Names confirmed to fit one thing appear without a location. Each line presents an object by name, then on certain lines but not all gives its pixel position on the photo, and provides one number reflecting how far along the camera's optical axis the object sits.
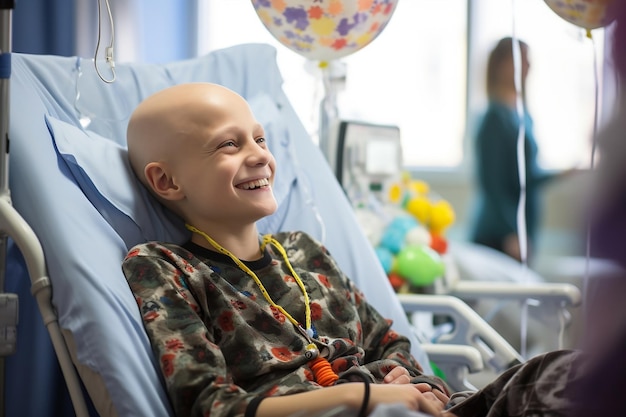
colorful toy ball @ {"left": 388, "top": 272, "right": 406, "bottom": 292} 2.31
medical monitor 2.37
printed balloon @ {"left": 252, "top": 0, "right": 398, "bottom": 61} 1.90
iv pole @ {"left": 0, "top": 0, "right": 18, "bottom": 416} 1.18
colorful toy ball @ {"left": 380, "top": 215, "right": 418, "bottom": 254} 2.36
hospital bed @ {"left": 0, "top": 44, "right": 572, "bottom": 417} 1.22
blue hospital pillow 1.43
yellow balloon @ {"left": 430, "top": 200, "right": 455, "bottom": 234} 2.63
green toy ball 2.26
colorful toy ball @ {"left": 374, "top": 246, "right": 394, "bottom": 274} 2.32
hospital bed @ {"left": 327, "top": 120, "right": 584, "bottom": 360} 2.13
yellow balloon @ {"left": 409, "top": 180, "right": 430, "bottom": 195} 2.74
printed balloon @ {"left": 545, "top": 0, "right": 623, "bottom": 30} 1.80
